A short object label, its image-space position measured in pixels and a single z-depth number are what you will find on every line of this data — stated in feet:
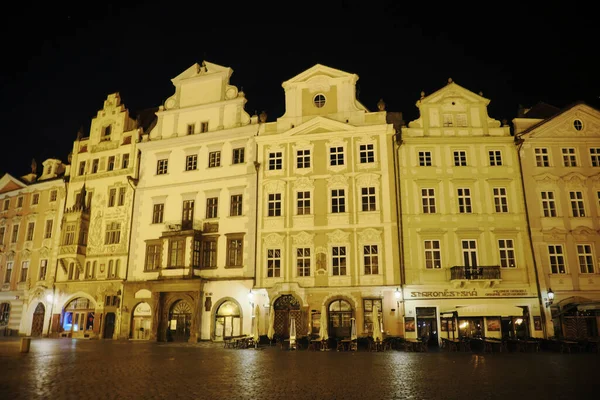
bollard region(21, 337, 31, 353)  73.15
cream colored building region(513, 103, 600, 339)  93.30
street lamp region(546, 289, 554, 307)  92.02
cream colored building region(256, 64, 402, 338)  98.89
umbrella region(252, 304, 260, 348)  87.61
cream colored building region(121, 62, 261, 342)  105.60
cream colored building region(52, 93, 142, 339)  117.19
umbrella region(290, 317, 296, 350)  84.12
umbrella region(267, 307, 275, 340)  90.22
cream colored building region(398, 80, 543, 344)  95.14
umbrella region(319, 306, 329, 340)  85.18
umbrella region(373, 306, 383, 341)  83.51
